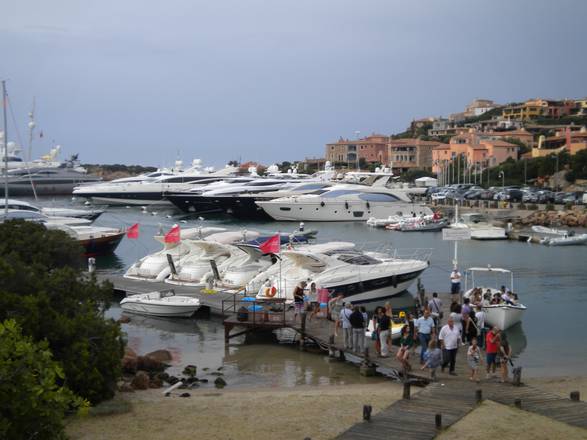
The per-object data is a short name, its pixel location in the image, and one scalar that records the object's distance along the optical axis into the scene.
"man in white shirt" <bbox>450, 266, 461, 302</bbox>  27.66
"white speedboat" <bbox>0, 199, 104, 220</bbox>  56.16
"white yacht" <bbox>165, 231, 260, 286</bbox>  31.83
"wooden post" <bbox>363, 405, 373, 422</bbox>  13.84
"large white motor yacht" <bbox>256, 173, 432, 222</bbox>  74.31
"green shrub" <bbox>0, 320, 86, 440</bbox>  10.12
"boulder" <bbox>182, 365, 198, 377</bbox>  19.95
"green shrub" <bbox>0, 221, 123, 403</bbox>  15.23
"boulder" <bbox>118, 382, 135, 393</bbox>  17.75
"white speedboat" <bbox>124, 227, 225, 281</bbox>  34.05
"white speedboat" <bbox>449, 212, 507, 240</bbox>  56.59
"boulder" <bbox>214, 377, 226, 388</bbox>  18.98
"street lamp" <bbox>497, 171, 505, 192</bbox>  94.25
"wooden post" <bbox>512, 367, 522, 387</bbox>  16.03
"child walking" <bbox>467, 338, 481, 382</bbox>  16.59
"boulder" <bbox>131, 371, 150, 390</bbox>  18.14
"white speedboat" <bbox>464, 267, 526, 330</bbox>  24.58
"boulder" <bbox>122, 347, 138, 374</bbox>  19.88
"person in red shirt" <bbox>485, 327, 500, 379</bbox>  16.78
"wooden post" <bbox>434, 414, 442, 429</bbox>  13.37
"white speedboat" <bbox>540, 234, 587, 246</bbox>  52.41
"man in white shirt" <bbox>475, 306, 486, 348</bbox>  20.13
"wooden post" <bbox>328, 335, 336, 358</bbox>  20.86
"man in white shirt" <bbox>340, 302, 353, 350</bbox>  20.23
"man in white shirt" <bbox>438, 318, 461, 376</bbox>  17.17
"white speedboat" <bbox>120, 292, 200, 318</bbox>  27.86
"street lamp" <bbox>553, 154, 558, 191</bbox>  88.75
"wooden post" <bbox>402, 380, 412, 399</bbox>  15.03
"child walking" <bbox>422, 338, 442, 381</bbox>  17.00
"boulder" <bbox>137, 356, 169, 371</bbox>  20.19
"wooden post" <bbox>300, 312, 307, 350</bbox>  22.52
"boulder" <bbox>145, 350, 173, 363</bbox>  21.80
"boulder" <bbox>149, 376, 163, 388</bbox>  18.47
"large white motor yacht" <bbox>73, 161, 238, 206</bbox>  92.69
